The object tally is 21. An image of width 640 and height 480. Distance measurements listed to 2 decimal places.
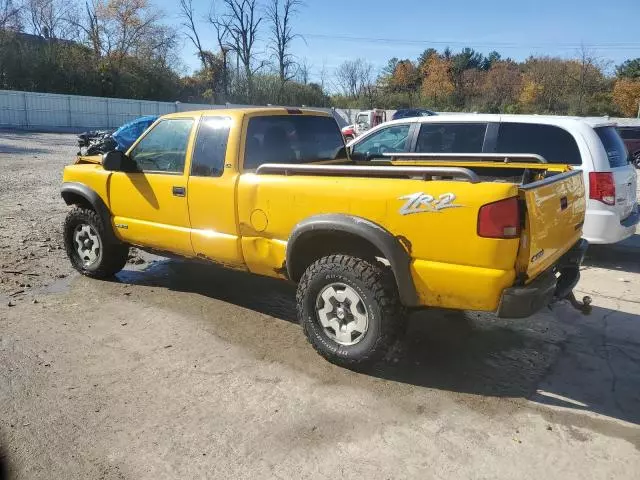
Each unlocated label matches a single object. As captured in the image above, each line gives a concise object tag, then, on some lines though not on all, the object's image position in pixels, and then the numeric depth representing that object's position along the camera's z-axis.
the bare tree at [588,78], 45.03
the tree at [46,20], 44.38
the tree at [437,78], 55.57
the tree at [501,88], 48.10
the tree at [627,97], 42.69
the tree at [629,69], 46.62
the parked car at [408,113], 28.19
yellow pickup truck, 3.29
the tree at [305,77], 55.72
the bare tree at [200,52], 53.69
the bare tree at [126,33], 44.97
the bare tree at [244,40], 54.59
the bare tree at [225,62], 52.50
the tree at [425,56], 64.88
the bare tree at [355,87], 57.83
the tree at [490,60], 66.81
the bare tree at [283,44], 54.94
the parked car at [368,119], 29.95
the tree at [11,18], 40.00
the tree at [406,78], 61.61
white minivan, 6.03
